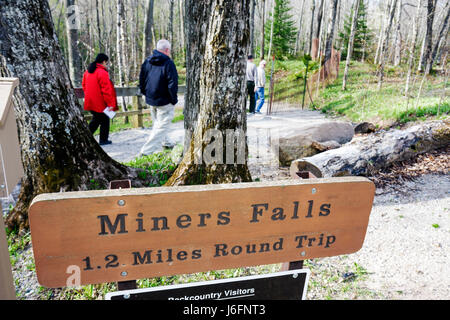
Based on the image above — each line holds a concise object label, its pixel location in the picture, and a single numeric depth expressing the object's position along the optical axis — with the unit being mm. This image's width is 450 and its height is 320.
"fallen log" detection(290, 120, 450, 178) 4508
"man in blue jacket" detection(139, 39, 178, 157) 5445
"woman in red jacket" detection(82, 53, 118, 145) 6050
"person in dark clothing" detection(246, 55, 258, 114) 9855
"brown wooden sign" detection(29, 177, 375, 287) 1147
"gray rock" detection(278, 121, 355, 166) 5609
